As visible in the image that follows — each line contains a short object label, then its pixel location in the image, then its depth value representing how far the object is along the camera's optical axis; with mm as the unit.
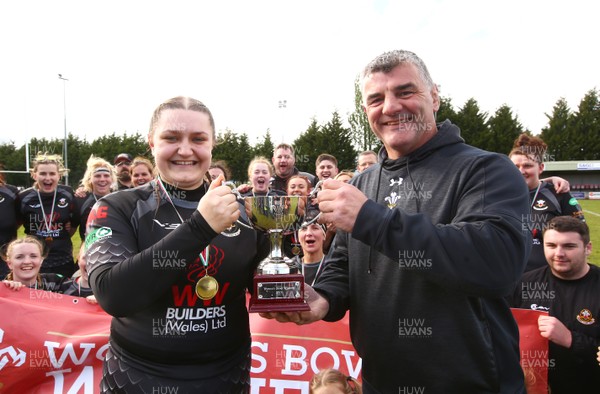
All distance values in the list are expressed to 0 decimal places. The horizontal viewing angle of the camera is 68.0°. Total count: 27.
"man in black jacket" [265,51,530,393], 1651
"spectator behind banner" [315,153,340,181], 7621
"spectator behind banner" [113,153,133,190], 7039
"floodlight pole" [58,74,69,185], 34469
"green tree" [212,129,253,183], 37094
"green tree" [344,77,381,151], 37594
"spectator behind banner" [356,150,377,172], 7578
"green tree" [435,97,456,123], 39069
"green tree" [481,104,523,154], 42188
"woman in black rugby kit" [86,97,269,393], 1981
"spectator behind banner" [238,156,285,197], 6830
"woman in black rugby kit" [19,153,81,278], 6039
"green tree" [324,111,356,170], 35812
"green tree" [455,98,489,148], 42031
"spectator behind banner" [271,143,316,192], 7367
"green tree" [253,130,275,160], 36469
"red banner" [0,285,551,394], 3600
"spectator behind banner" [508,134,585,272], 4871
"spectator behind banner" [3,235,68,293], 4609
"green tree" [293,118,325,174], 35031
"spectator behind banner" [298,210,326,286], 4559
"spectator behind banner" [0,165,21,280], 5922
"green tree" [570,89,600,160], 48031
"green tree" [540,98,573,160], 48406
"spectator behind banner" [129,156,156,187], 6250
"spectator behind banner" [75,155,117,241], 6383
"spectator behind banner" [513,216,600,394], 3410
